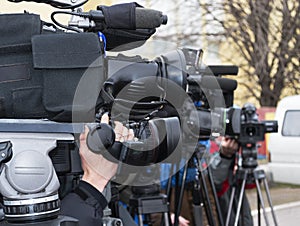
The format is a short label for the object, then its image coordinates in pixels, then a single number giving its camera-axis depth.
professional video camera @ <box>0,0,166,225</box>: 2.25
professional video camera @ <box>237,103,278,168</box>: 5.13
